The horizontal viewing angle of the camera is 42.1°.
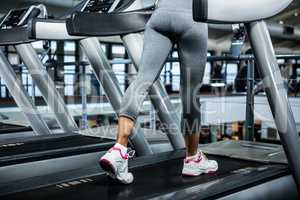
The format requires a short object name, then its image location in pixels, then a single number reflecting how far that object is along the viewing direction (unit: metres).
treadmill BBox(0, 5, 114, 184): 2.72
